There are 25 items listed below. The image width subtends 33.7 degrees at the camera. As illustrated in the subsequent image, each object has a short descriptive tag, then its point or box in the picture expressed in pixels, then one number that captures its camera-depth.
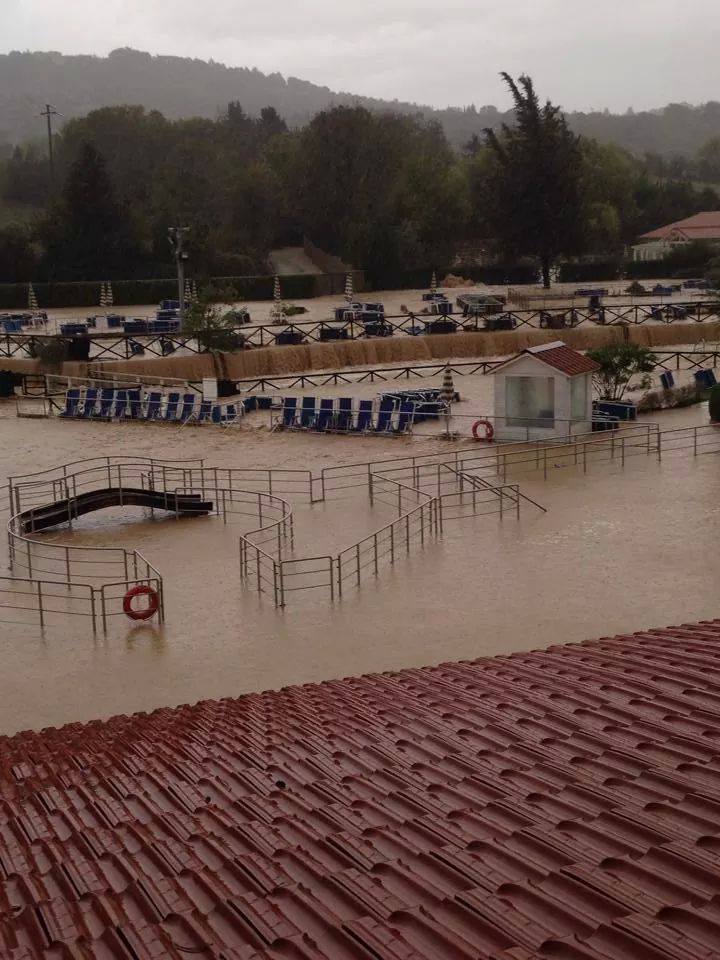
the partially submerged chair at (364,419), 31.80
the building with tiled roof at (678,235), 81.06
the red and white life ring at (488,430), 29.77
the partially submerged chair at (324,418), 32.06
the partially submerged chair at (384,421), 31.55
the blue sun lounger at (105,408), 35.97
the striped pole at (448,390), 32.80
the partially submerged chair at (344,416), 31.98
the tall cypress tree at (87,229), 67.19
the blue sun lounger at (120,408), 35.88
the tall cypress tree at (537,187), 65.31
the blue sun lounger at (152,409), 35.75
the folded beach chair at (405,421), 31.38
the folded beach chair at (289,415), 32.75
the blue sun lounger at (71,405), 36.66
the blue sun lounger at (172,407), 35.38
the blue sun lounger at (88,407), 36.31
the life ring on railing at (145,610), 16.19
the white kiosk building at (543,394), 28.86
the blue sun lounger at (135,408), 35.91
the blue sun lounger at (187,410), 34.91
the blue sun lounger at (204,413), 34.69
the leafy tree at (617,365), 33.06
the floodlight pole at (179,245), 42.28
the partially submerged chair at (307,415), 32.44
